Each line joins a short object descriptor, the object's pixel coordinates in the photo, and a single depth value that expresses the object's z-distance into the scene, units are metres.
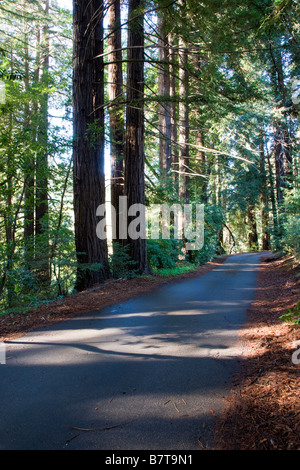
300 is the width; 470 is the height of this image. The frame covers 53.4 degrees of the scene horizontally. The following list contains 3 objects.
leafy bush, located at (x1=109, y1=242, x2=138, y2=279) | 9.55
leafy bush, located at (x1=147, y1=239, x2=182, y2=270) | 12.66
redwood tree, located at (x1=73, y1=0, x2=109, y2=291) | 8.33
